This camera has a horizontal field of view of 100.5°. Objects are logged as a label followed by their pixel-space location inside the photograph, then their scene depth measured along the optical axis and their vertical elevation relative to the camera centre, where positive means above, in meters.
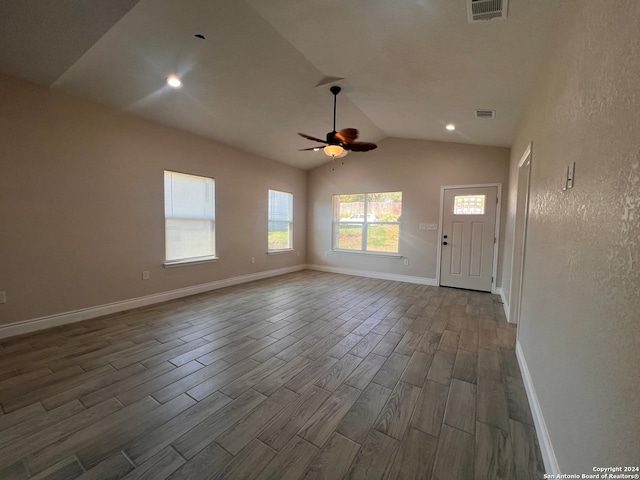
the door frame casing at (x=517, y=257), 3.12 -0.32
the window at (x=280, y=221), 6.12 +0.09
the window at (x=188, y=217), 4.21 +0.08
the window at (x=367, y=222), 5.89 +0.13
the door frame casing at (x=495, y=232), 4.73 -0.02
